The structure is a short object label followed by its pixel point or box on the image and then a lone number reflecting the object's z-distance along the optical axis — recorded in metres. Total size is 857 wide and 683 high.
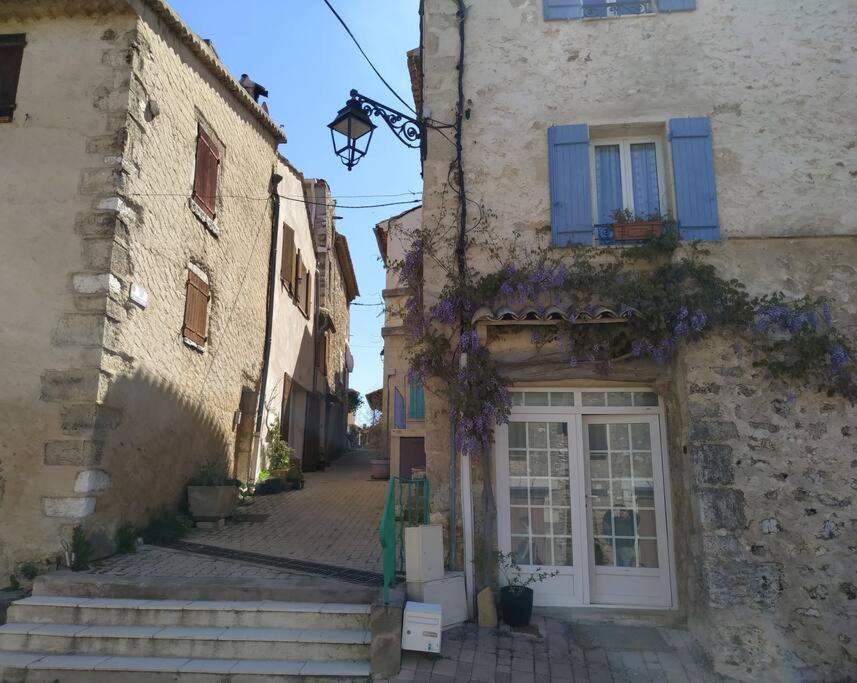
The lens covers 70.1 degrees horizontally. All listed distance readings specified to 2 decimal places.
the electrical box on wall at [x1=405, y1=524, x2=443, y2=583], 5.04
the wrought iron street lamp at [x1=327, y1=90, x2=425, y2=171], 5.86
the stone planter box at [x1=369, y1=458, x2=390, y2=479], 12.97
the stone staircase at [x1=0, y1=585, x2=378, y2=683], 4.40
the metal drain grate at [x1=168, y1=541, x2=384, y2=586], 5.48
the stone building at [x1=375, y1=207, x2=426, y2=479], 11.03
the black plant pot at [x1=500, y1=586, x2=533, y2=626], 5.13
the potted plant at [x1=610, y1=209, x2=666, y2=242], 5.98
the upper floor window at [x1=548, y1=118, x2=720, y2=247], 5.95
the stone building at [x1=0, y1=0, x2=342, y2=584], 5.95
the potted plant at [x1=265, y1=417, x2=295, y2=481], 11.02
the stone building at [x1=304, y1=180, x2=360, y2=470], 15.55
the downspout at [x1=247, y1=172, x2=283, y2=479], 11.04
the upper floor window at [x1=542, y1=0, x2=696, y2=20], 6.60
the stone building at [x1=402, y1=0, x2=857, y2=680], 4.97
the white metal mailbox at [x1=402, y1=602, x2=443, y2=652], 4.50
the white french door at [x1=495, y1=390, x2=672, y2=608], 5.61
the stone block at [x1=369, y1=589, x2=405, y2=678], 4.38
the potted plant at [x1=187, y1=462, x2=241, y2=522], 7.74
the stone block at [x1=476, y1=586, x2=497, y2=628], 5.20
